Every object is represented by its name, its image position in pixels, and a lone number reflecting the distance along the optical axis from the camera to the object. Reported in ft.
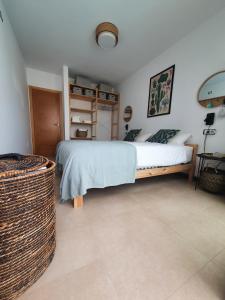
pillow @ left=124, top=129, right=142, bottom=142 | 10.23
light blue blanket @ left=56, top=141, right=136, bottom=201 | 4.16
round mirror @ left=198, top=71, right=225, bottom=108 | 6.16
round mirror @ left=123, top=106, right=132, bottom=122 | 12.33
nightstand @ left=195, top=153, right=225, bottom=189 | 5.24
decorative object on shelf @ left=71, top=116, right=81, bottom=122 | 12.12
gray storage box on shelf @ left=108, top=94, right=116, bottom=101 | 13.27
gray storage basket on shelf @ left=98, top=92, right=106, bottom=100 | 12.67
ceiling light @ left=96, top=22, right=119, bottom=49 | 6.36
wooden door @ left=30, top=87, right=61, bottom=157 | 12.19
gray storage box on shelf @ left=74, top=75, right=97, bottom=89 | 11.52
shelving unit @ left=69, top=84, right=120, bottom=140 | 12.23
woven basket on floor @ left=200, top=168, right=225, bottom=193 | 5.57
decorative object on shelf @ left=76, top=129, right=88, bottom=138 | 12.45
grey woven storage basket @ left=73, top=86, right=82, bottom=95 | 11.45
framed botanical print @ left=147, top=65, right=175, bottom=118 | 8.59
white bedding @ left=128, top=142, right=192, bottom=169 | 5.46
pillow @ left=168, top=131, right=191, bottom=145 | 7.25
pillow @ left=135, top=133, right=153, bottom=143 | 9.16
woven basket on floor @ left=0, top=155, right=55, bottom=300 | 1.67
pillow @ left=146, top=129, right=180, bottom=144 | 7.66
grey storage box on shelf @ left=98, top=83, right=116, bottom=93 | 12.76
